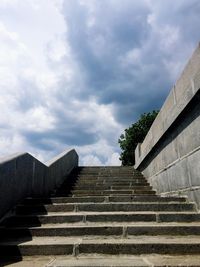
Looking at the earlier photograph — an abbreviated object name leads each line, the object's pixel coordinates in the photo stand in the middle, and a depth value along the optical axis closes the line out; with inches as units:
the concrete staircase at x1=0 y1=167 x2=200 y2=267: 85.0
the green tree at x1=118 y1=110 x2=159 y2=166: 599.4
